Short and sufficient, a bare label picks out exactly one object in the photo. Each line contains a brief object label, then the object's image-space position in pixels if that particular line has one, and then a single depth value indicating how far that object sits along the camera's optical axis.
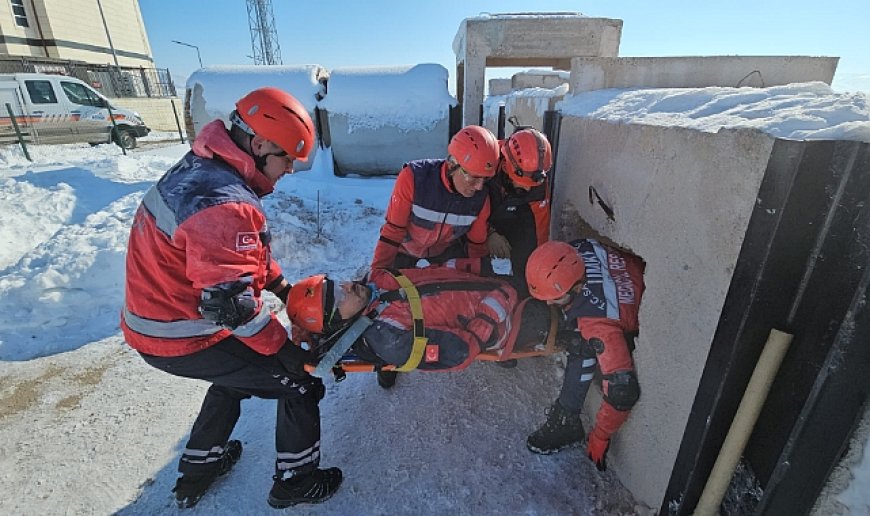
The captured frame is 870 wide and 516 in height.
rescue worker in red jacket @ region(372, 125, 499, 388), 2.87
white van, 12.05
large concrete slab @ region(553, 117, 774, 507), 1.48
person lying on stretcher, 2.33
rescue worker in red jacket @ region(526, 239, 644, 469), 2.18
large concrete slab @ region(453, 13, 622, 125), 7.89
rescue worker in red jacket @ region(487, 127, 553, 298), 2.97
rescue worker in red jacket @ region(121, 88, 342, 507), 1.69
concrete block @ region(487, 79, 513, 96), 13.52
